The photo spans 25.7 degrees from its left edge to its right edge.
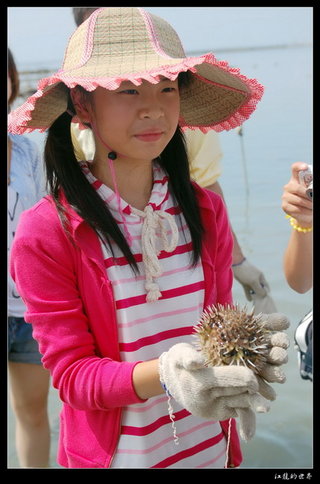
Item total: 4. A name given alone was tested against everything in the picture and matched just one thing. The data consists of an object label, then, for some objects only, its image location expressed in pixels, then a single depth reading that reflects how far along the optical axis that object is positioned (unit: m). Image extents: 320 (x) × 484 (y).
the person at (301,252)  2.75
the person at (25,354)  3.35
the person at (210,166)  3.05
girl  1.99
